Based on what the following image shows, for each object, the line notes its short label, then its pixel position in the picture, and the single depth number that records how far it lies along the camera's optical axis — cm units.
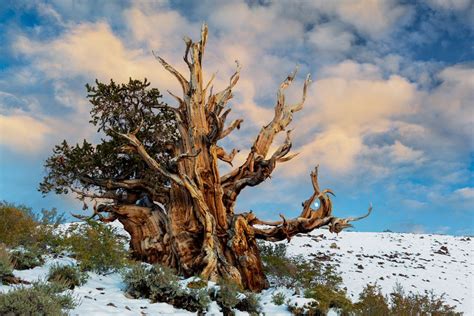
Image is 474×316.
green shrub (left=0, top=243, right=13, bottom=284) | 964
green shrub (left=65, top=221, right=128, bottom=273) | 1269
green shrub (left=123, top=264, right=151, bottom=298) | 1121
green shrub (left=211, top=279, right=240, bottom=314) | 1151
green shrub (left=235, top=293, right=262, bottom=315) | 1188
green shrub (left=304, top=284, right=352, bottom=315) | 1206
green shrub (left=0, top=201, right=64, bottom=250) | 1303
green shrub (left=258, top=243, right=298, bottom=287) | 1670
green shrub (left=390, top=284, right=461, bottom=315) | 1010
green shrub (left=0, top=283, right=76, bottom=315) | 724
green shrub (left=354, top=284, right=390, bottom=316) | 1002
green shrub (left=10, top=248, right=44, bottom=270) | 1134
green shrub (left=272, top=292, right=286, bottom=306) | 1272
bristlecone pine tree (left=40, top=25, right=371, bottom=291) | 1559
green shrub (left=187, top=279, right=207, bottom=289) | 1191
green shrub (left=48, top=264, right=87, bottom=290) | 1037
